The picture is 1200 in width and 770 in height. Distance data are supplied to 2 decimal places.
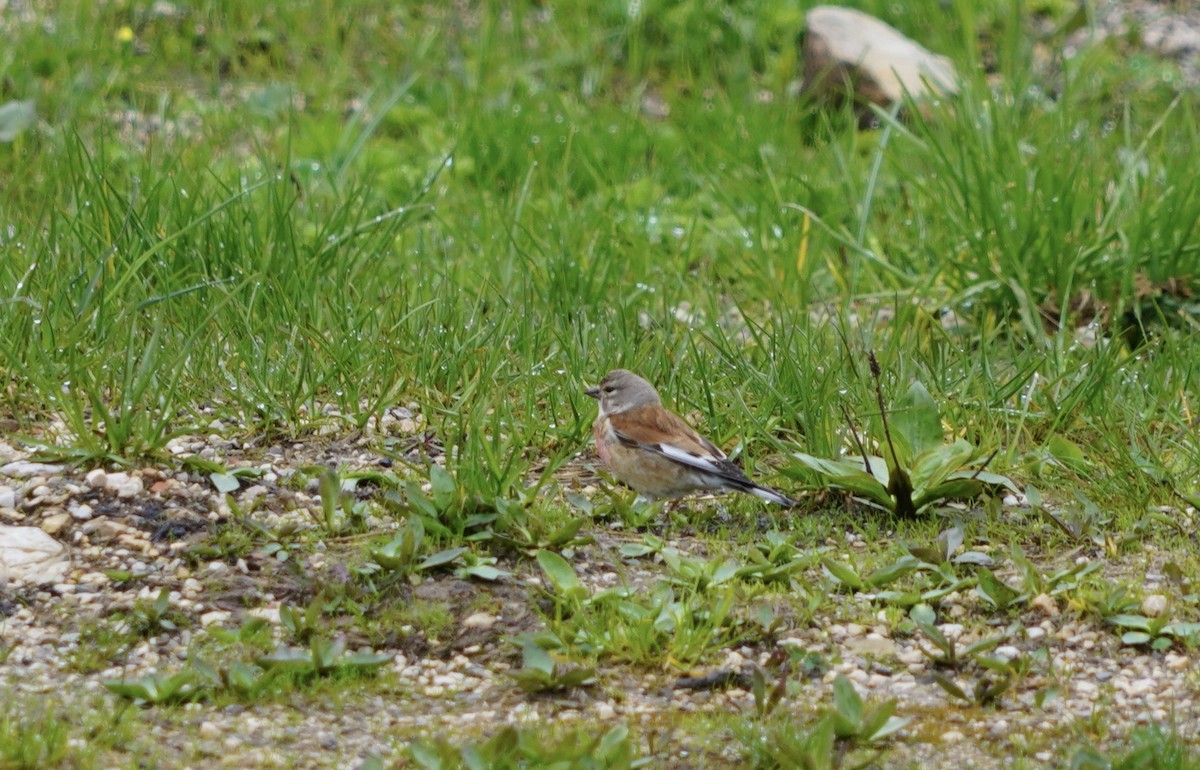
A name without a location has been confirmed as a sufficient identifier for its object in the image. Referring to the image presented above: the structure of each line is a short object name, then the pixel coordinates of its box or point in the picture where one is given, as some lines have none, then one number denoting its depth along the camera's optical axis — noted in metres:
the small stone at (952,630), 7.40
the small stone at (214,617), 7.19
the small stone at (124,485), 8.16
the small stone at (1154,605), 7.47
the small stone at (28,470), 8.29
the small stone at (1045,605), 7.54
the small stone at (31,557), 7.42
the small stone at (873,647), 7.23
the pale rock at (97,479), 8.18
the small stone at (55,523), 7.84
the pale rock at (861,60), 16.92
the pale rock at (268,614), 7.21
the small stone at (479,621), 7.27
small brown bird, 8.51
